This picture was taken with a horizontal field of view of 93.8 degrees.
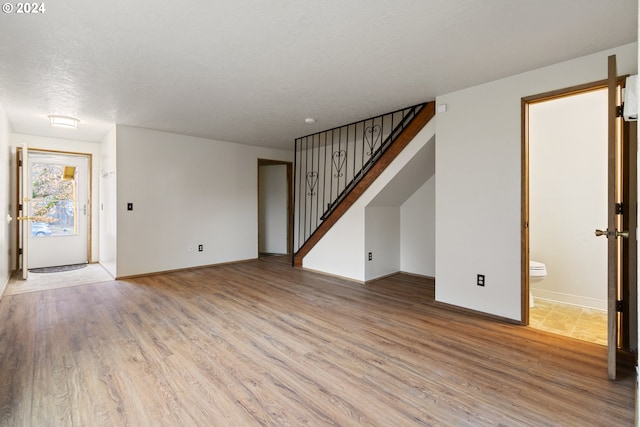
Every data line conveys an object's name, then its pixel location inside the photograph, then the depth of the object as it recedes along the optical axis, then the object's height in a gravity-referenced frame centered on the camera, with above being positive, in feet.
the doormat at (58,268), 16.31 -3.16
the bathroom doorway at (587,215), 6.30 +0.00
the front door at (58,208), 17.07 +0.26
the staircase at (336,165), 12.35 +2.81
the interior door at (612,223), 6.21 -0.20
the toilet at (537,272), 10.82 -2.13
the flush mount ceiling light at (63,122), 12.91 +3.99
